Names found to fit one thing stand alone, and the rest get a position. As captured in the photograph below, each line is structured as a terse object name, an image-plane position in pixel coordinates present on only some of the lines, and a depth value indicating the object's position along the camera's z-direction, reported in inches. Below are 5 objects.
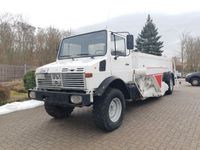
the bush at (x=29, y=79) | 274.3
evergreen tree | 970.3
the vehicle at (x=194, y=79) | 449.4
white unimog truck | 135.6
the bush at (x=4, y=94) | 234.4
